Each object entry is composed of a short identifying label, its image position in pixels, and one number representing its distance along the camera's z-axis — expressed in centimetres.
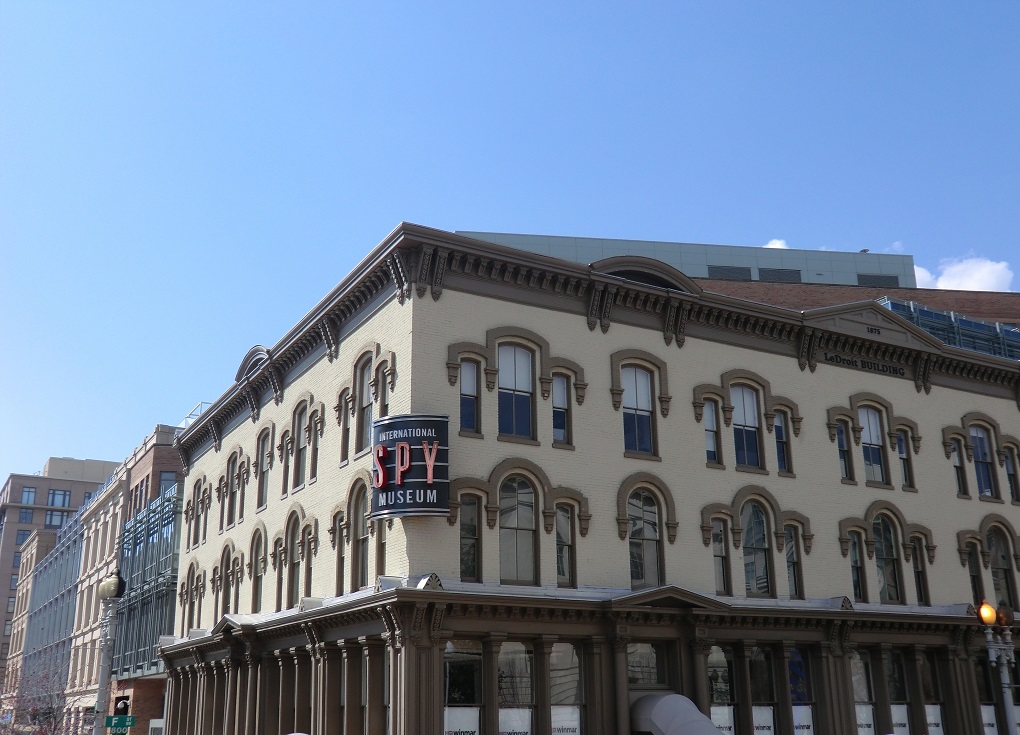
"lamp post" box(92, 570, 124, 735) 2372
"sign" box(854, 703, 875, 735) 3005
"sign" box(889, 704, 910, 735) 3070
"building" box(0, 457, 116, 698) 12619
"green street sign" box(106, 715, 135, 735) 2235
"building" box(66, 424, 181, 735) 4969
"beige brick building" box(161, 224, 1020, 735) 2495
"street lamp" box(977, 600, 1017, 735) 1847
